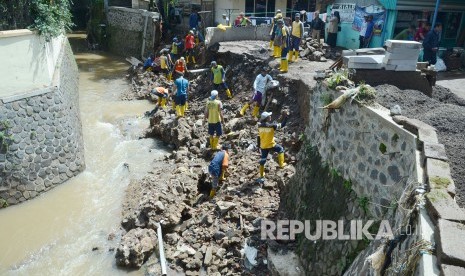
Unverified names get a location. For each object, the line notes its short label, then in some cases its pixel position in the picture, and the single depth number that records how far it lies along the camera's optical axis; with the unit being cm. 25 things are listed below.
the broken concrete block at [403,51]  800
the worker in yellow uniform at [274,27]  1688
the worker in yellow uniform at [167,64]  1994
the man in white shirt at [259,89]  1302
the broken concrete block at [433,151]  452
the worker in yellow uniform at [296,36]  1444
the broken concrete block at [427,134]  472
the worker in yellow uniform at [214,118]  1216
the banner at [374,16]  1582
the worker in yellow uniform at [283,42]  1418
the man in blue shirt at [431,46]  1312
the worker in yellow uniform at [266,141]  995
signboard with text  1766
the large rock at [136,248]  820
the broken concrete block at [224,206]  916
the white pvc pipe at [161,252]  788
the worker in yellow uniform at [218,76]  1560
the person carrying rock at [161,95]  1639
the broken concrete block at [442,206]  366
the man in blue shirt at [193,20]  2186
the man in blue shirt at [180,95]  1456
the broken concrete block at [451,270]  307
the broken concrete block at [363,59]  803
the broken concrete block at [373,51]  949
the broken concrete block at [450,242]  316
